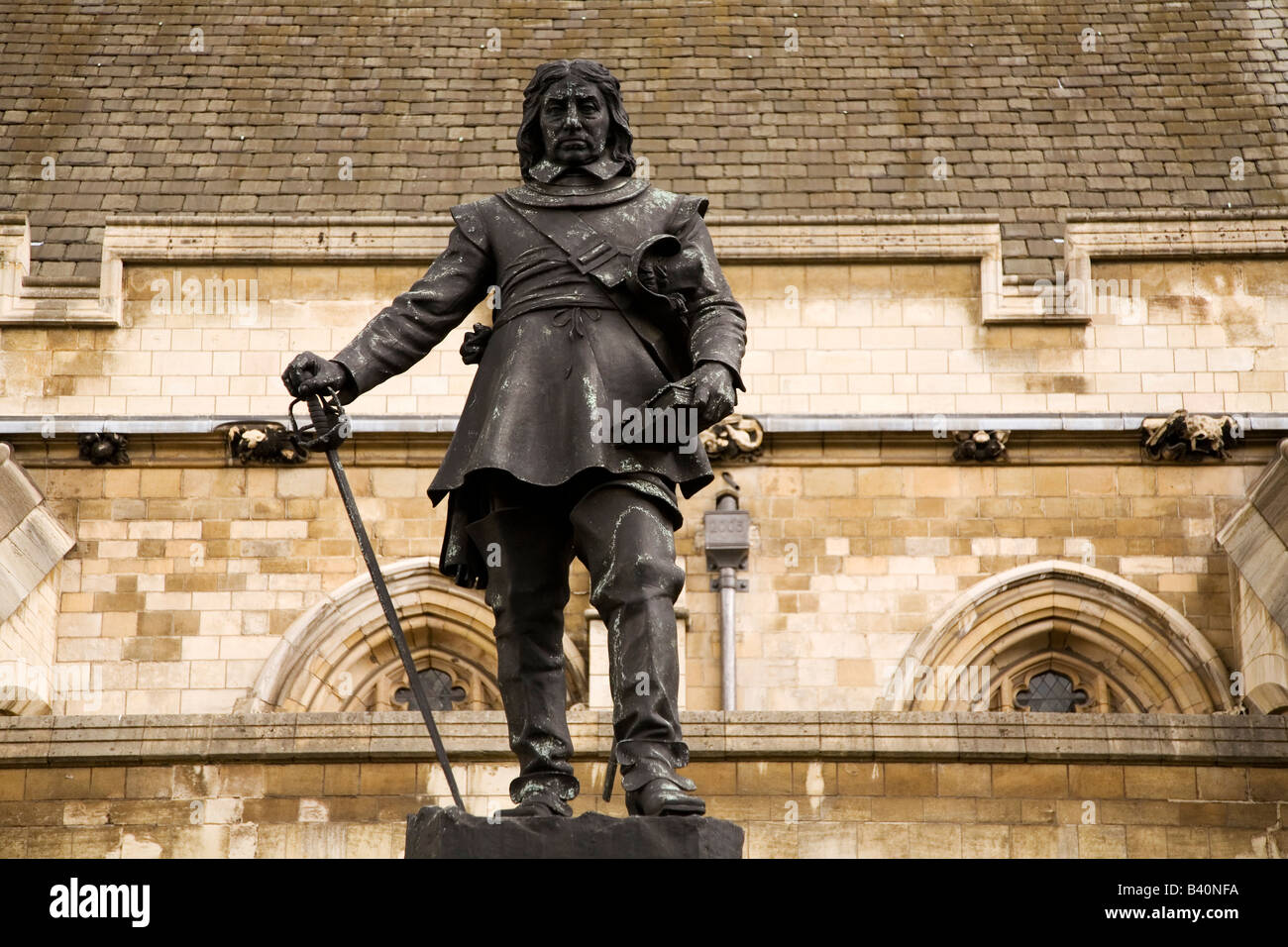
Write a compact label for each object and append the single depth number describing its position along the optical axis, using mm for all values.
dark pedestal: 11891
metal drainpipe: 33281
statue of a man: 12844
